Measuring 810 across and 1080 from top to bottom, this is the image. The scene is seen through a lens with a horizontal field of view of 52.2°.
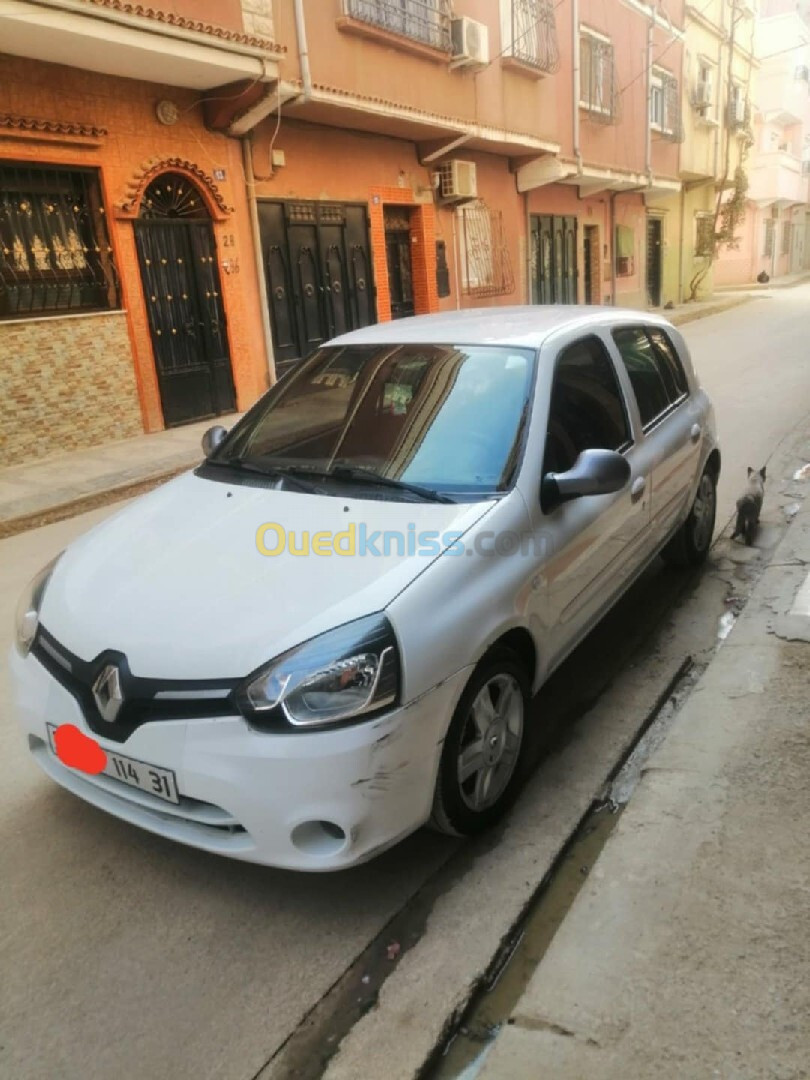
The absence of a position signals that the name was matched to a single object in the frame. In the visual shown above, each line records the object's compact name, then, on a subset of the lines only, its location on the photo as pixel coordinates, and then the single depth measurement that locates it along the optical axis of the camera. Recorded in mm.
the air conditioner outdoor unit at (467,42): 12798
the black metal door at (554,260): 18391
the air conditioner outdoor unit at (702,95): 24953
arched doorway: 9453
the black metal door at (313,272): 11211
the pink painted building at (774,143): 35625
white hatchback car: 2135
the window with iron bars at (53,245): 8055
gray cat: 5219
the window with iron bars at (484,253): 15461
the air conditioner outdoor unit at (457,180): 14043
